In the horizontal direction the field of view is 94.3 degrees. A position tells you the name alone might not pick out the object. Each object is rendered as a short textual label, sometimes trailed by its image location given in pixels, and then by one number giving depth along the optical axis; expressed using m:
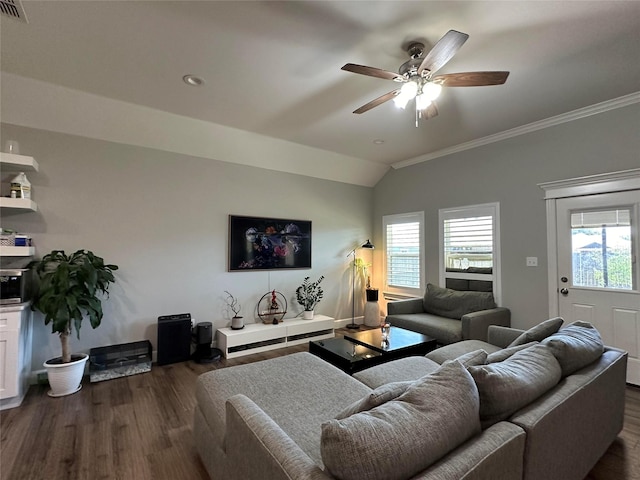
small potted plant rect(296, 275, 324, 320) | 4.63
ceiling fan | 2.01
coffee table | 2.67
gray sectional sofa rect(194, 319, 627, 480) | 0.92
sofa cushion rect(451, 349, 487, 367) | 1.47
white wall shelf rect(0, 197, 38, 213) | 2.69
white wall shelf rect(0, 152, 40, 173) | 2.70
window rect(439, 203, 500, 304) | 4.03
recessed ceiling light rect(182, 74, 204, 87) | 2.67
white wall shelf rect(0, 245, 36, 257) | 2.66
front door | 2.98
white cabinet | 2.51
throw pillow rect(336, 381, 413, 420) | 1.14
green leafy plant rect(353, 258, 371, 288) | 5.49
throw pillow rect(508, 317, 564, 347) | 2.00
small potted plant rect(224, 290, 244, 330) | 4.01
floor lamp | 5.34
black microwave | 2.58
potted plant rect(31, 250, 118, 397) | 2.69
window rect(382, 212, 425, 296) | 4.95
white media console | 3.81
